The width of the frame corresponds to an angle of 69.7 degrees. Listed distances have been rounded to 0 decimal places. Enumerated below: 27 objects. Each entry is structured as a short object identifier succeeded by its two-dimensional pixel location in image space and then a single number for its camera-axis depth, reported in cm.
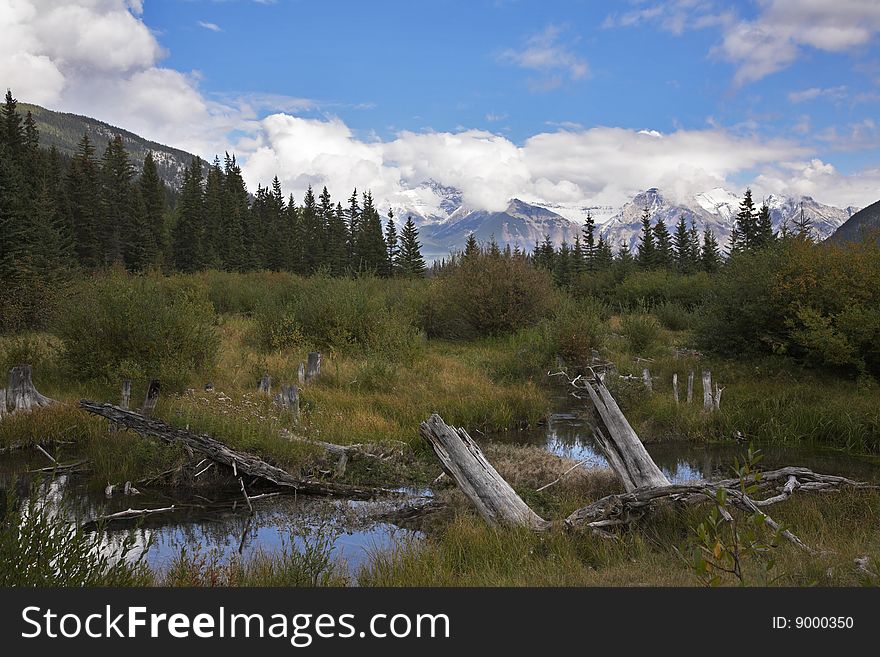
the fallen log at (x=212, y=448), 841
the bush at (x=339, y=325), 1752
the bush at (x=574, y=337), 1738
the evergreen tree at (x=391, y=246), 6328
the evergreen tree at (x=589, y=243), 5656
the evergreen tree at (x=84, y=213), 5142
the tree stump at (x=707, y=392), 1269
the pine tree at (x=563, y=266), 5319
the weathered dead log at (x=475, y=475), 671
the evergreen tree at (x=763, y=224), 4510
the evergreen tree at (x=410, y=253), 6009
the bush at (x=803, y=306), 1280
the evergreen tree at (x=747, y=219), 4712
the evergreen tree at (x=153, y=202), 5834
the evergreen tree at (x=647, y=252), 5072
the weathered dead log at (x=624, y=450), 744
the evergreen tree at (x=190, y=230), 5769
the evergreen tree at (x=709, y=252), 5072
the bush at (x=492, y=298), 2320
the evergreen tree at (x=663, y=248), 5153
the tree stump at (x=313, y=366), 1371
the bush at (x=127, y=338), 1227
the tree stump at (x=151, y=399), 973
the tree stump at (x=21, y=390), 1009
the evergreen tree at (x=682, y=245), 5459
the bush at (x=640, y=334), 2064
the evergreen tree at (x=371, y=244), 6256
